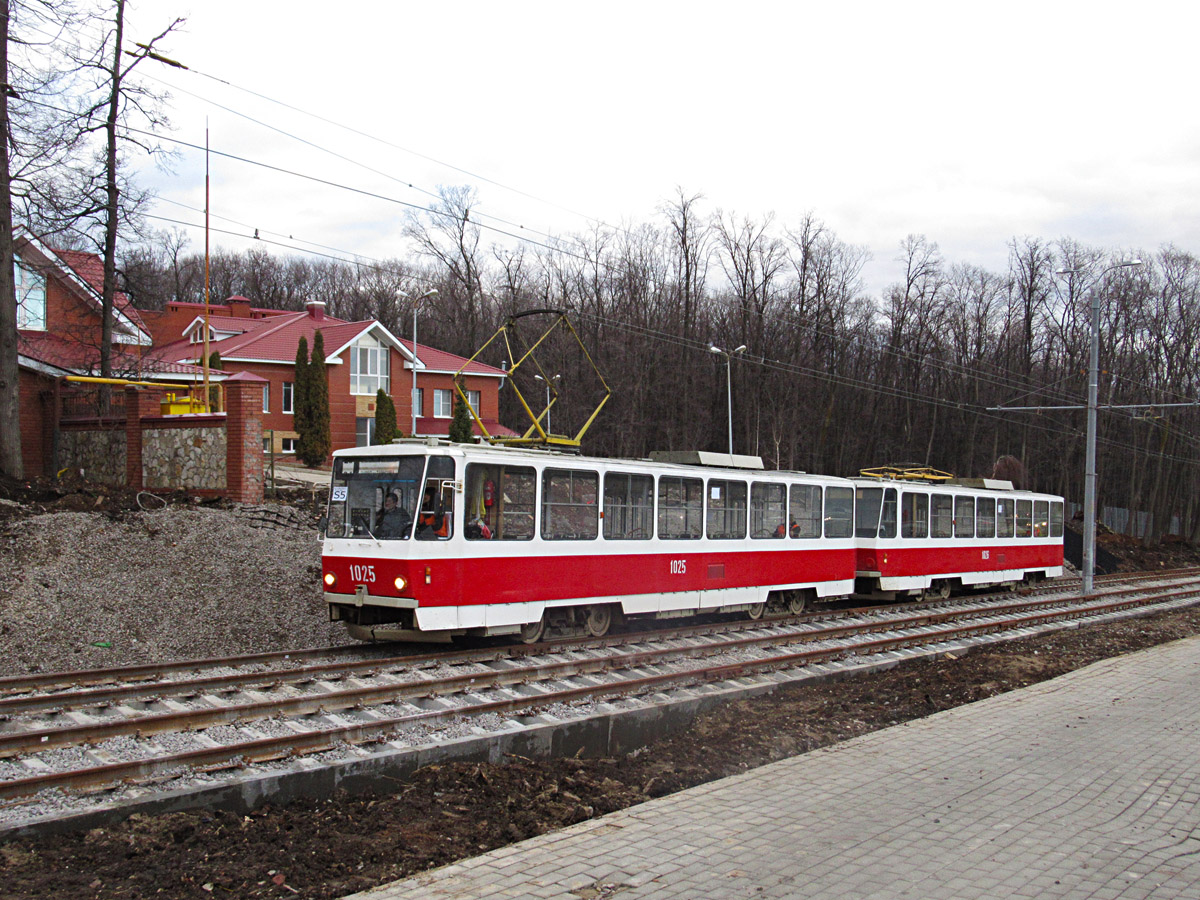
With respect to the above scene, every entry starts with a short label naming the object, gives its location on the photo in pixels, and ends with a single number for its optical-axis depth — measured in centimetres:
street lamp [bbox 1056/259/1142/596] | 2467
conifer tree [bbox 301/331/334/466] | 4312
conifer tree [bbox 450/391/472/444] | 4392
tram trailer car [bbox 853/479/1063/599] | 2016
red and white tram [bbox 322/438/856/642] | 1125
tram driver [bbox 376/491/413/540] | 1127
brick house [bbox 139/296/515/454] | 4391
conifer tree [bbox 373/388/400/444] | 4328
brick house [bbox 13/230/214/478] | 2231
